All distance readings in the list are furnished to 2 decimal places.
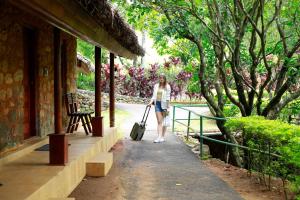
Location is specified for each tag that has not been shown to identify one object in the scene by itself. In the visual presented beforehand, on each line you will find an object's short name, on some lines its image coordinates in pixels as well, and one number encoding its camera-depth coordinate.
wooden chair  9.49
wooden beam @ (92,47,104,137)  9.19
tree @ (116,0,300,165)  9.14
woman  10.44
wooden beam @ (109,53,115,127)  11.20
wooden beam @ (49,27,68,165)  5.98
